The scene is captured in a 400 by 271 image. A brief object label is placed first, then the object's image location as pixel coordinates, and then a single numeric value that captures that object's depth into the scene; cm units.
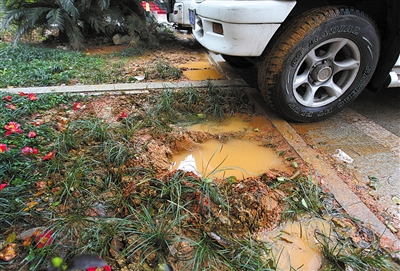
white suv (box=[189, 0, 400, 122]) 227
